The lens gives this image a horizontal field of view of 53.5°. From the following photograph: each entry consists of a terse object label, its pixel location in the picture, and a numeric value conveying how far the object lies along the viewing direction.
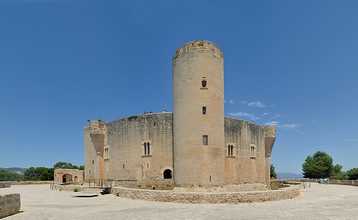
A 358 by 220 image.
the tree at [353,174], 64.95
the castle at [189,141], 28.55
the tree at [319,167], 77.06
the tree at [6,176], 112.06
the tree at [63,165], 87.21
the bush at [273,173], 67.90
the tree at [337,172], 75.47
